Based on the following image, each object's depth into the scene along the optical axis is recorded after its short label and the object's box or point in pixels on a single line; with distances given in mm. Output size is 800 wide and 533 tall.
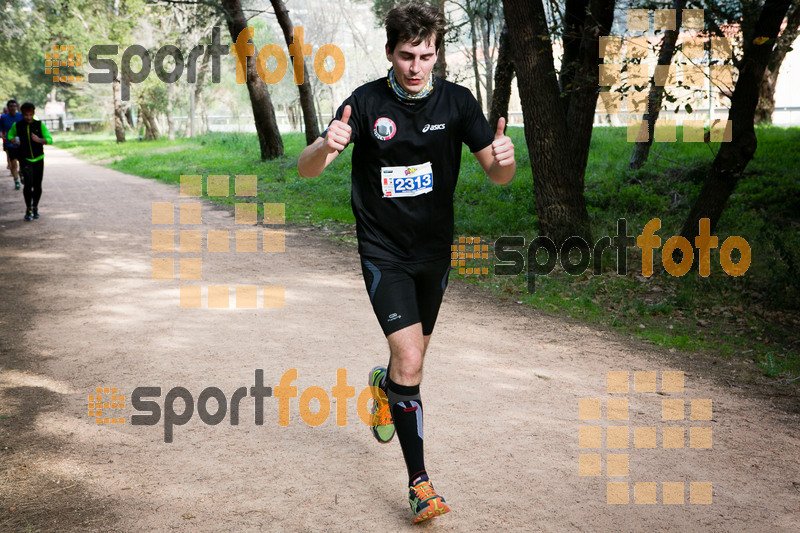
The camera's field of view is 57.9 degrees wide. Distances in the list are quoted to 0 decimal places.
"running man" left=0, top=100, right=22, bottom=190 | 14938
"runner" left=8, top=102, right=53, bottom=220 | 13281
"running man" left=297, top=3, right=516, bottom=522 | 3537
